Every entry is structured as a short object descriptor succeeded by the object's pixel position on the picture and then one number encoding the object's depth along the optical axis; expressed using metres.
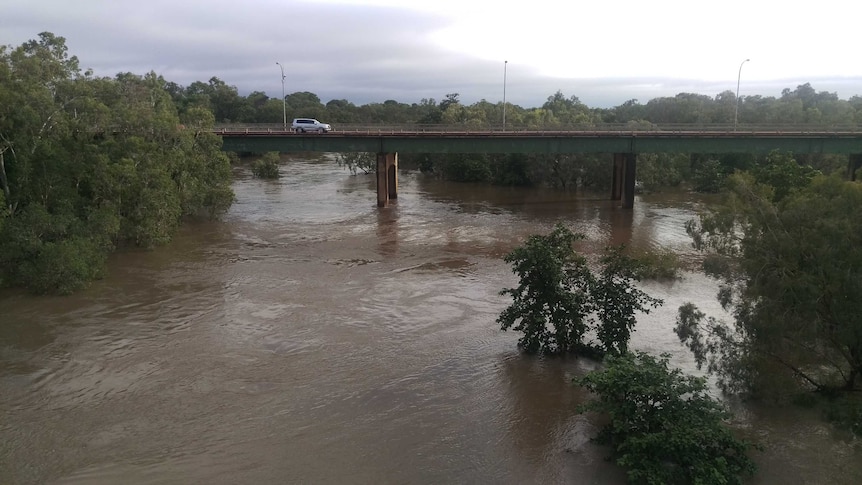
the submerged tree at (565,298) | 19.64
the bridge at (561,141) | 51.56
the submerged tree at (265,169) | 72.95
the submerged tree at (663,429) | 13.34
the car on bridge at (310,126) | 55.41
